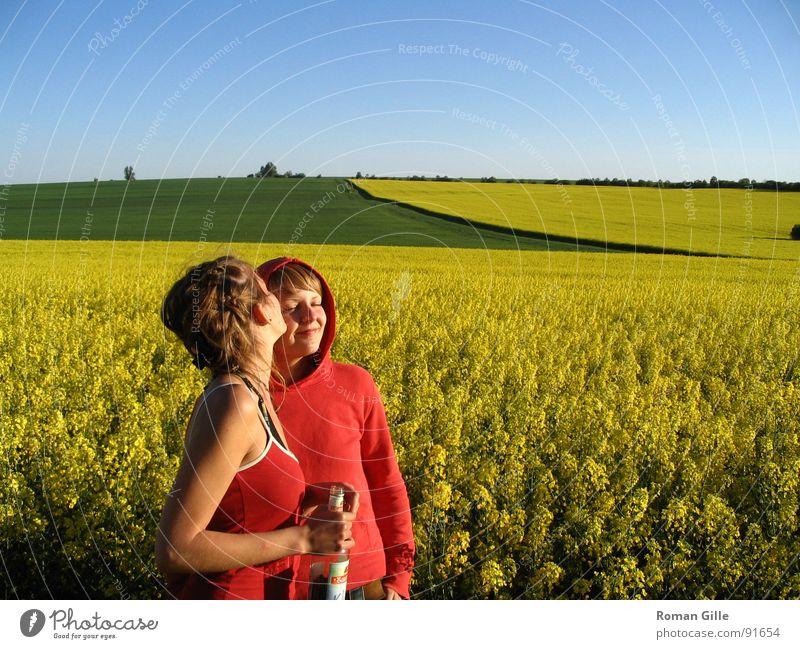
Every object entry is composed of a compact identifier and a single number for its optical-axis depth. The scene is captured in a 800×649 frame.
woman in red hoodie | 2.51
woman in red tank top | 1.89
